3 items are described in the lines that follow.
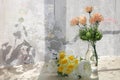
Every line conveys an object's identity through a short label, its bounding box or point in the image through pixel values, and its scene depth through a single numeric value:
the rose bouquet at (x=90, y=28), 1.57
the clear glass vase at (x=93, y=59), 1.61
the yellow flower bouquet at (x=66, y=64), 1.58
